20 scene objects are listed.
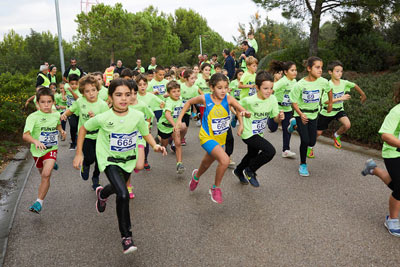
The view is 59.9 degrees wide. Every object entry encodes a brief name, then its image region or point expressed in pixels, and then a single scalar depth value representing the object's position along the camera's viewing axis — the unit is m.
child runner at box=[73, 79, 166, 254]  3.72
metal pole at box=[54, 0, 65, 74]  21.47
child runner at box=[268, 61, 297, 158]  7.12
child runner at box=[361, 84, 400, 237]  3.55
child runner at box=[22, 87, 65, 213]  4.63
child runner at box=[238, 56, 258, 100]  8.01
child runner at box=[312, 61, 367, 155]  6.41
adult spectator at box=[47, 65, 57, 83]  13.26
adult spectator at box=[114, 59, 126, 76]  15.26
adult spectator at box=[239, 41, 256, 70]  12.80
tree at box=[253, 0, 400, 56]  14.64
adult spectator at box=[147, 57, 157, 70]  15.59
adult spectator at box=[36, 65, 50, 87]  11.21
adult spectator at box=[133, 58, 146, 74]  17.53
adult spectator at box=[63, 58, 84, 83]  13.15
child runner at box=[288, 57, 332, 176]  5.82
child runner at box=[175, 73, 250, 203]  4.56
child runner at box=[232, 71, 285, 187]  5.04
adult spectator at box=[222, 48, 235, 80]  13.43
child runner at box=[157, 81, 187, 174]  6.23
